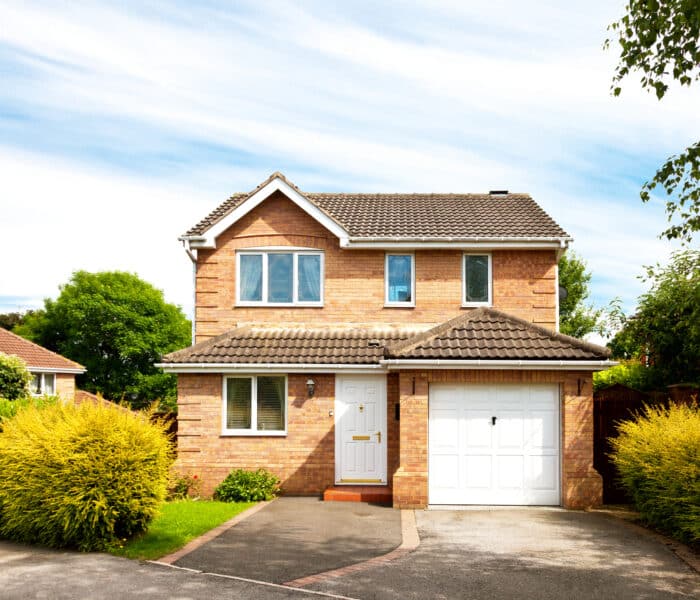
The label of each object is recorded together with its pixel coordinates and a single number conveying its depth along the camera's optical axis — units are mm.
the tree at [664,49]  10574
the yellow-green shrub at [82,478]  11820
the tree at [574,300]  45344
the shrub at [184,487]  17781
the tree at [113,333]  58125
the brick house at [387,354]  16109
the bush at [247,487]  17438
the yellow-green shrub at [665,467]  12148
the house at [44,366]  40156
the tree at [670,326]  21438
